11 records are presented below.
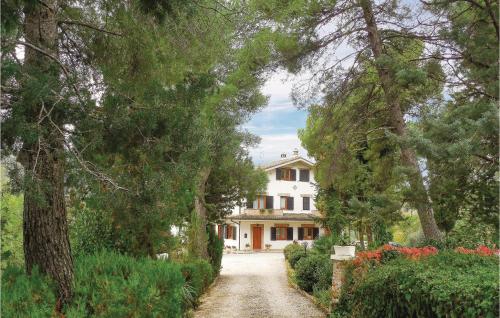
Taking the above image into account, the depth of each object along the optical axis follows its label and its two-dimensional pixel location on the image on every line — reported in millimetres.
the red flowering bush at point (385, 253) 7917
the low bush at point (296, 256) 18916
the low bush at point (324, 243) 16384
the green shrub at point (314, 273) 13000
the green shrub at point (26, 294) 4398
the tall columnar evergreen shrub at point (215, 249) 20195
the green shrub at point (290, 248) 24773
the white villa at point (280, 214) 42281
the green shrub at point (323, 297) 11281
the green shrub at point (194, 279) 10766
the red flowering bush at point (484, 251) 6836
